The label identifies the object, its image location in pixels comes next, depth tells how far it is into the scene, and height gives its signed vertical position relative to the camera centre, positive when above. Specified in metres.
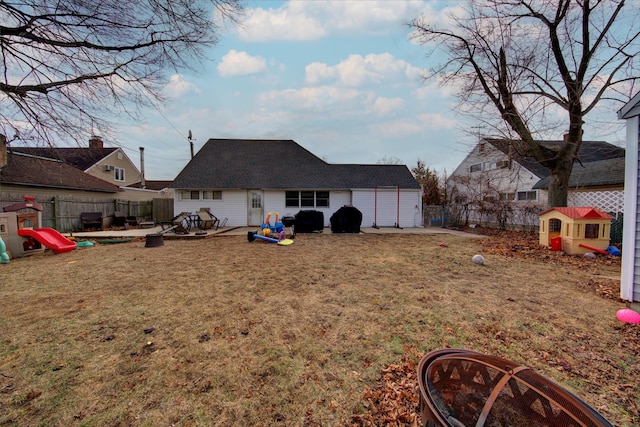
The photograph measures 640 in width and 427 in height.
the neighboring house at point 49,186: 12.74 +0.81
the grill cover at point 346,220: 13.38 -0.99
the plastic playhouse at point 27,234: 7.52 -0.96
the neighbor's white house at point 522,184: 11.99 +0.91
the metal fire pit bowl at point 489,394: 1.49 -1.22
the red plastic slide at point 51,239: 7.84 -1.15
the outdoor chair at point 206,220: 14.02 -1.02
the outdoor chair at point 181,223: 12.21 -1.09
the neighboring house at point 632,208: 3.88 -0.13
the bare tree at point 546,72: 9.22 +4.91
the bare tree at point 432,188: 20.03 +0.87
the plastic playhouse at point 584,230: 7.64 -0.88
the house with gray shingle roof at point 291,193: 16.39 +0.43
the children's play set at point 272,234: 10.00 -1.33
